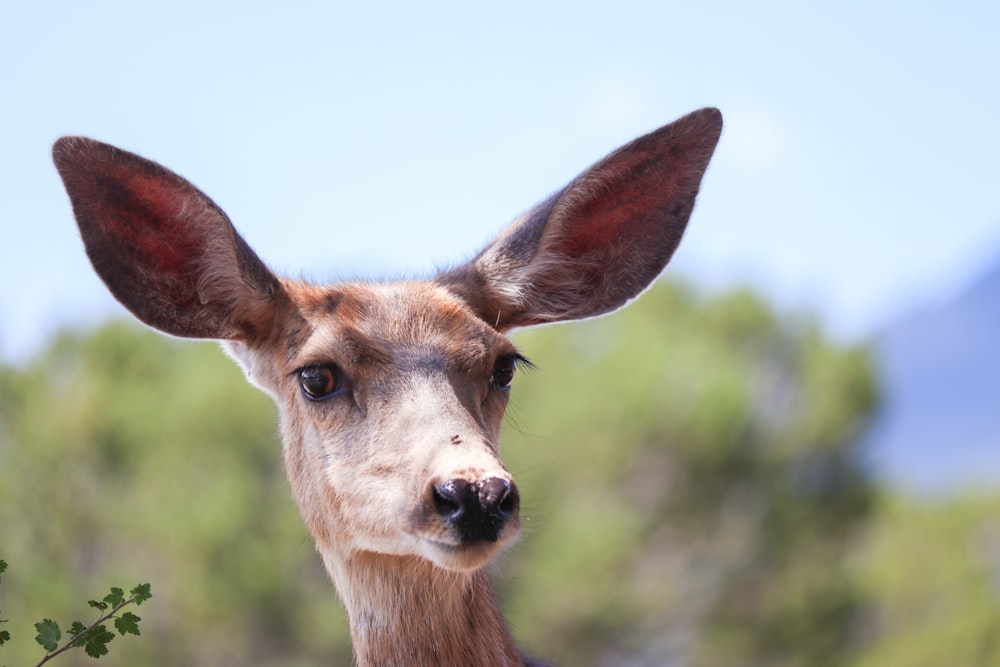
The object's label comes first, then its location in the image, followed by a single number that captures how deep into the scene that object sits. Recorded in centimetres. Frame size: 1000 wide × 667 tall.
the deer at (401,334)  755
